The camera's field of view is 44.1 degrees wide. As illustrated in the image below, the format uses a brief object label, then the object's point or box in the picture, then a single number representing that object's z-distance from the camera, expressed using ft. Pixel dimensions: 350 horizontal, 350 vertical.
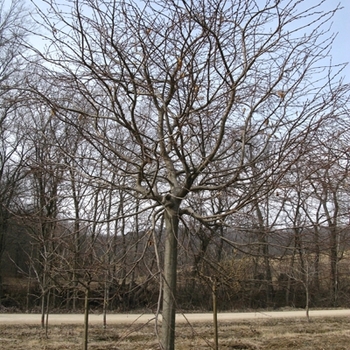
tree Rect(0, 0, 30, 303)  54.90
